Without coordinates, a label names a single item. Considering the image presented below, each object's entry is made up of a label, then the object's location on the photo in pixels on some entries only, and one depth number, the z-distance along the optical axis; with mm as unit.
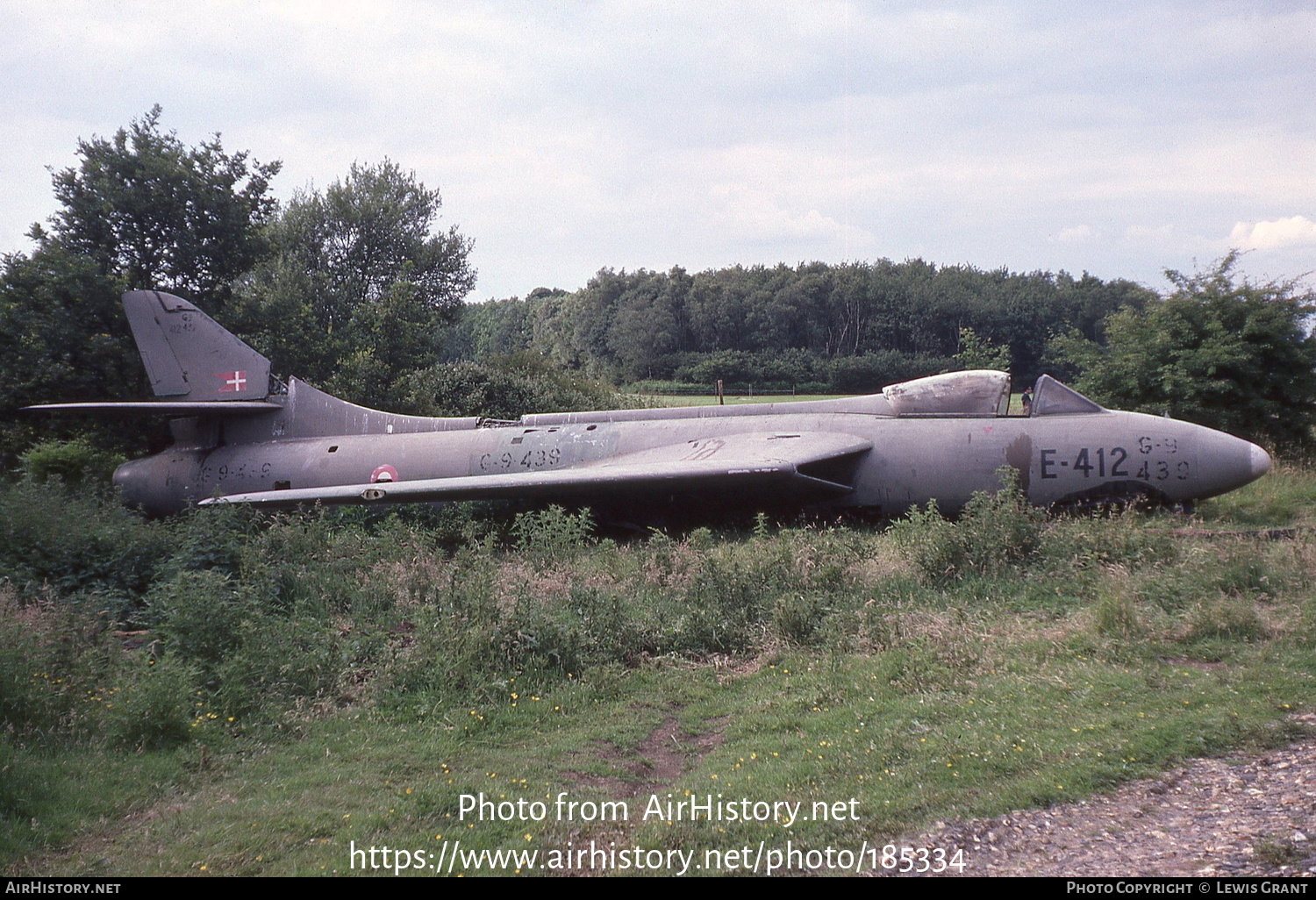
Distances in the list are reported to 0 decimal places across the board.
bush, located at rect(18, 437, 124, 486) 16781
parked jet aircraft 12016
